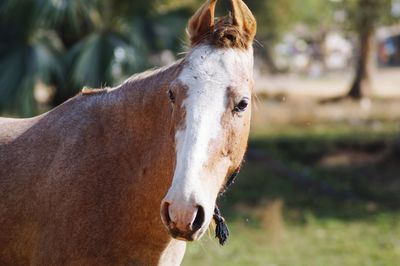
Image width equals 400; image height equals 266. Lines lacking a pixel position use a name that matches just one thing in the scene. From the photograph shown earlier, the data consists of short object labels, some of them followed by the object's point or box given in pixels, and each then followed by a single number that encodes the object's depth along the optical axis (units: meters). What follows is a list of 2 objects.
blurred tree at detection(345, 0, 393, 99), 39.72
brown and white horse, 5.90
